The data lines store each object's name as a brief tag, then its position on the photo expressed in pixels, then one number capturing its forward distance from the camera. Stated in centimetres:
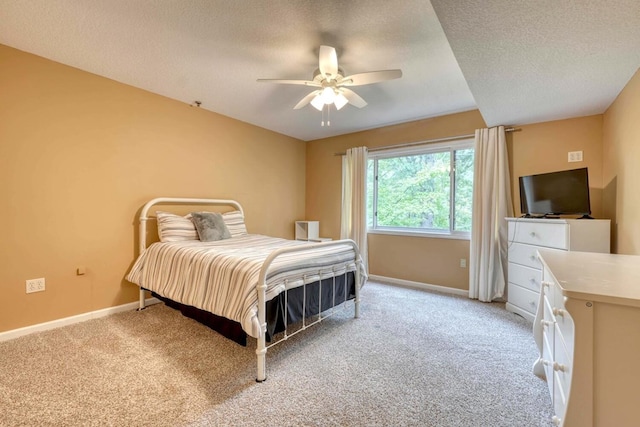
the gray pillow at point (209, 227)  312
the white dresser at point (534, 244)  238
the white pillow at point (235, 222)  361
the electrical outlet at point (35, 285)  242
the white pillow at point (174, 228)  297
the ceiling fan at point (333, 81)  204
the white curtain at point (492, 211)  331
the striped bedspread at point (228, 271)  190
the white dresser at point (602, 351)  86
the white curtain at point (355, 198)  438
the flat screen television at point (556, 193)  255
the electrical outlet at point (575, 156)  299
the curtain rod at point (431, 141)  352
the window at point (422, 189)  377
